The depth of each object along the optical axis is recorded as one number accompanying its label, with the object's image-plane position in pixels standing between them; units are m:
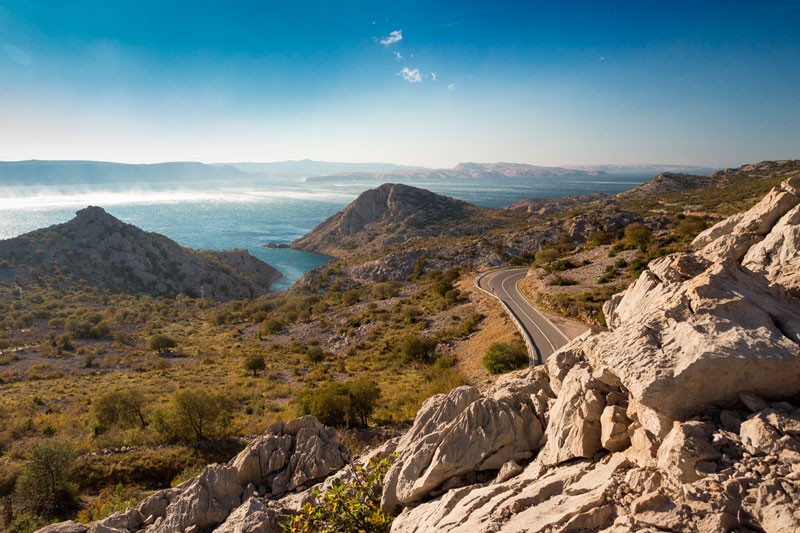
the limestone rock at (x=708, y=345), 5.67
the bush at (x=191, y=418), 19.39
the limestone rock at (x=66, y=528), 10.79
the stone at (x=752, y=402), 5.45
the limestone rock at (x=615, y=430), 6.70
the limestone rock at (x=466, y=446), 8.52
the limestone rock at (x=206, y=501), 11.03
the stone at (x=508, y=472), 7.94
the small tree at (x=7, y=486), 14.32
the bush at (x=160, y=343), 40.56
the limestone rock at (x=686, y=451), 5.10
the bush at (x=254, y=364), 31.95
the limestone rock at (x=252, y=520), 9.81
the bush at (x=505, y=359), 22.90
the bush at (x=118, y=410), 22.36
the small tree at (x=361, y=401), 19.83
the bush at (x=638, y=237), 42.12
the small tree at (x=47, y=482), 14.63
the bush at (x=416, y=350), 31.48
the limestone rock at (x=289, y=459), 12.65
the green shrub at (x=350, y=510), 8.60
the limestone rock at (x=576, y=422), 7.15
